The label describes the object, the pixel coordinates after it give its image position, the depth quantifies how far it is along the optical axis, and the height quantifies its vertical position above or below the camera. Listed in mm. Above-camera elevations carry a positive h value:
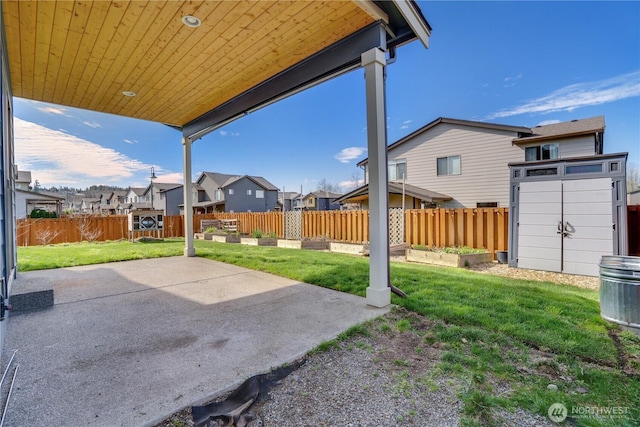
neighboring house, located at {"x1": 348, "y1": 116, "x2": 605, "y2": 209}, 11695 +2588
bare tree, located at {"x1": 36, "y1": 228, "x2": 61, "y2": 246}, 12500 -866
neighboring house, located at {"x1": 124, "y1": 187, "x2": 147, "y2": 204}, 39125 +2806
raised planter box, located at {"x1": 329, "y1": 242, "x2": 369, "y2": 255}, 8316 -1092
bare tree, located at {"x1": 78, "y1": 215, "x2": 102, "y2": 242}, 13301 -682
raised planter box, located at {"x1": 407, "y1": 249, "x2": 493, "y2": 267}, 6584 -1120
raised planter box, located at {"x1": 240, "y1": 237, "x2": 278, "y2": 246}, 11336 -1098
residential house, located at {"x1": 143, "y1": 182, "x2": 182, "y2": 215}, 35256 +3023
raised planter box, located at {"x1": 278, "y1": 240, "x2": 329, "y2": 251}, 9930 -1103
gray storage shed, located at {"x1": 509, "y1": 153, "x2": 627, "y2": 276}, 5195 -59
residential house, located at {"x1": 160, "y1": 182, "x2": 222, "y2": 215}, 33812 +1915
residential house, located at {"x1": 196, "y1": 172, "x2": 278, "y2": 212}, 30812 +2530
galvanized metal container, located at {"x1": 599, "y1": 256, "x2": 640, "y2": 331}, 2693 -817
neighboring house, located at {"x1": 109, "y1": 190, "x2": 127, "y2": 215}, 41531 +2416
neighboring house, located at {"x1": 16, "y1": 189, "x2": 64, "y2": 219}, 22688 +1314
